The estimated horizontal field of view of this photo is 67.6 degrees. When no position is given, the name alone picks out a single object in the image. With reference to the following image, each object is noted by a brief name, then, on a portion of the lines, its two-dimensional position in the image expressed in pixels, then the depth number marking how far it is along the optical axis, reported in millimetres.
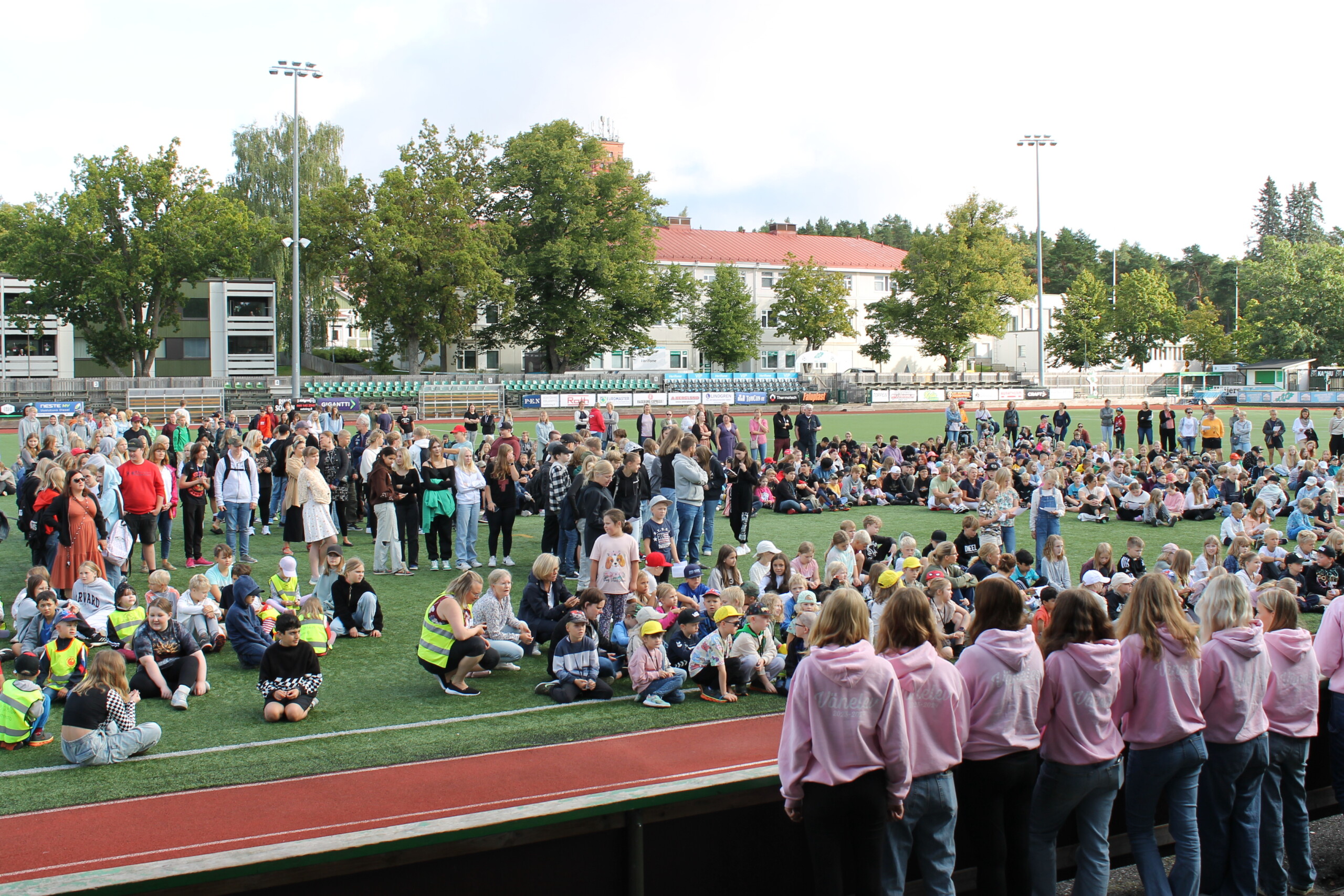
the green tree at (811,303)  64312
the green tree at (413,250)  48031
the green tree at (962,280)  61938
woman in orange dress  10273
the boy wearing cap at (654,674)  8453
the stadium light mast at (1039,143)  51875
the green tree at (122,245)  49844
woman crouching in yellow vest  8672
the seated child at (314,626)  9336
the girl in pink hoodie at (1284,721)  4746
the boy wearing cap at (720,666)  8656
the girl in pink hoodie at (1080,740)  4066
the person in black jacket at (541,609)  9883
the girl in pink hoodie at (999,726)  4008
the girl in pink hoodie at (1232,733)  4457
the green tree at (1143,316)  69062
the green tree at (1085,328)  69500
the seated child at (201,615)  9391
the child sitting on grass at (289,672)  8031
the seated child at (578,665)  8547
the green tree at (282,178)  55719
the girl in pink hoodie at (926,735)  3812
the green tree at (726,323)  62125
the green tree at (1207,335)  72750
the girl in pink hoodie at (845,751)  3631
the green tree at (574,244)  52438
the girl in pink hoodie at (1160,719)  4227
